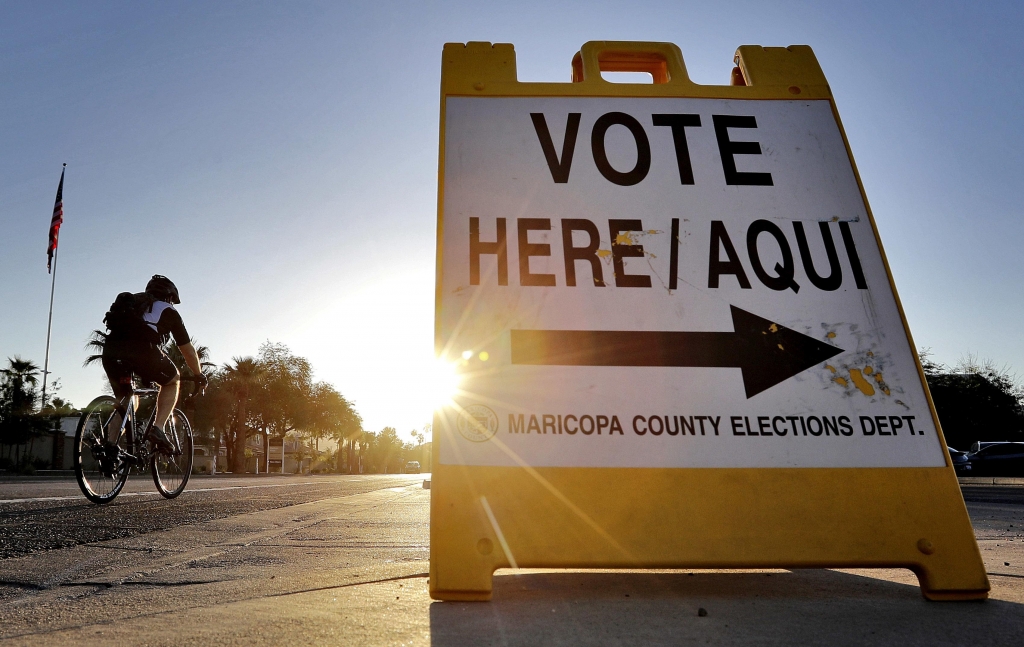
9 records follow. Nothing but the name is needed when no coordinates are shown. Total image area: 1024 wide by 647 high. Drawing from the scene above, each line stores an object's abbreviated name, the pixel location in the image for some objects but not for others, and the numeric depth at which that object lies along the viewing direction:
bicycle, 5.03
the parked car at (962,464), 21.33
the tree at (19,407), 33.12
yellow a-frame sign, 1.74
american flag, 36.56
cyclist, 5.16
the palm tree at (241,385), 45.59
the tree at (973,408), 35.72
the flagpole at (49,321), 36.87
